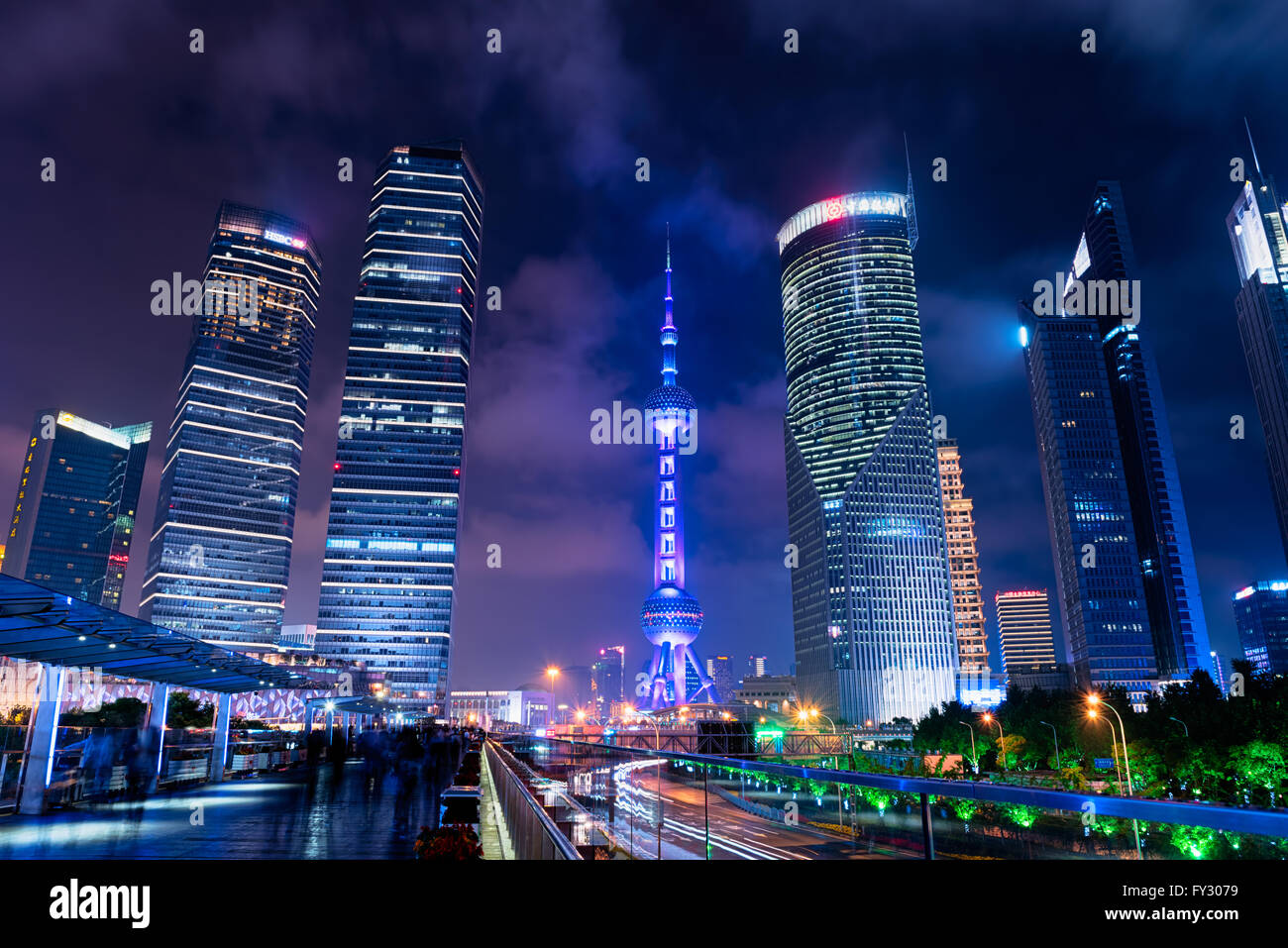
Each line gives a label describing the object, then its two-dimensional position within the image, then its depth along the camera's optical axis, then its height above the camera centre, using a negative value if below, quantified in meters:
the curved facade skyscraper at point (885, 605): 184.88 +17.48
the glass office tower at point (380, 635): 194.00 +11.68
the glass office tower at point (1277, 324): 195.62 +88.36
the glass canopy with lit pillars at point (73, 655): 20.38 +1.02
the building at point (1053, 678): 193.62 -0.86
